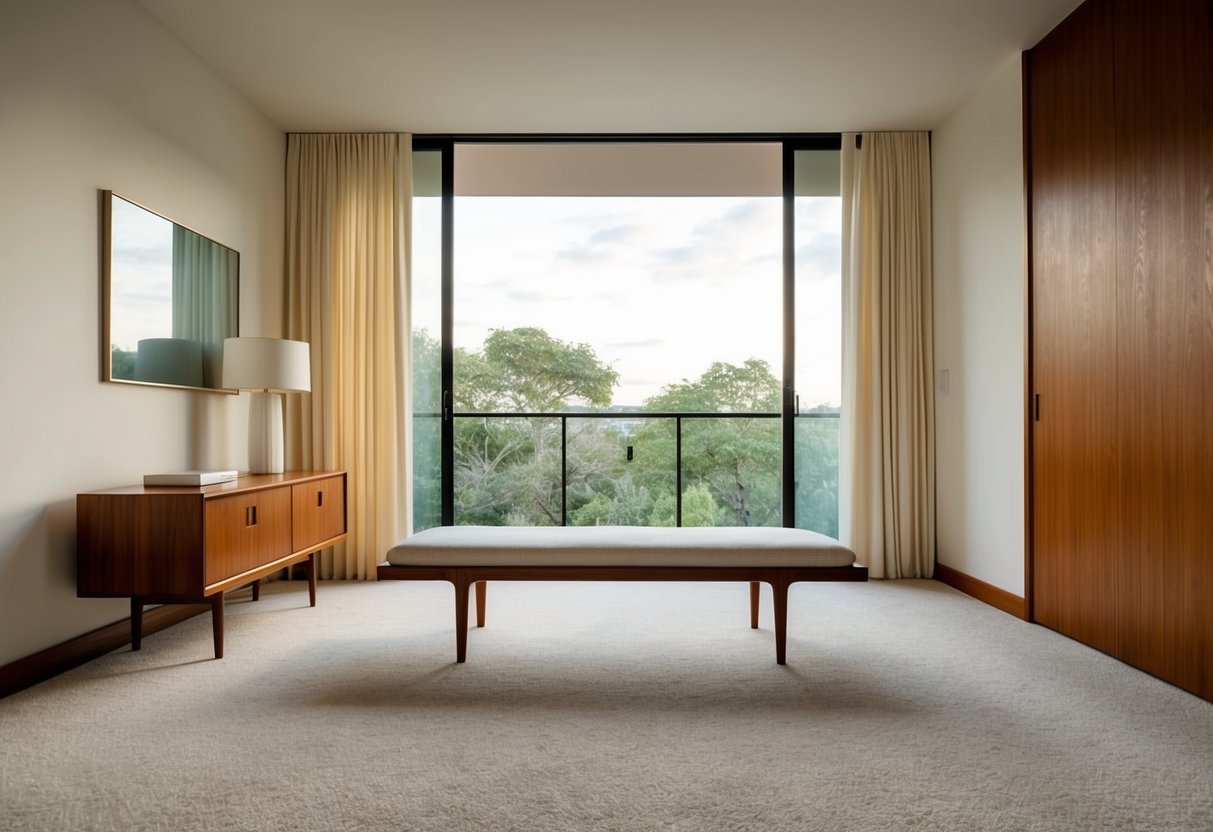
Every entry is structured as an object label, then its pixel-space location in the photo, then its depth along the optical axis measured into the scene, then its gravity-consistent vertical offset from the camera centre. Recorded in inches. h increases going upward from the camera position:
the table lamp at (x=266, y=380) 129.6 +8.5
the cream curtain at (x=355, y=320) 165.3 +24.3
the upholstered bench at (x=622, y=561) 99.6 -18.0
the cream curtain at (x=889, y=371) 165.5 +12.5
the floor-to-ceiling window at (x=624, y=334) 172.7 +32.5
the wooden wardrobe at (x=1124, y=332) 91.9 +13.4
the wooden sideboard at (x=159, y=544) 98.6 -15.7
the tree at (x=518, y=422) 225.9 +1.9
